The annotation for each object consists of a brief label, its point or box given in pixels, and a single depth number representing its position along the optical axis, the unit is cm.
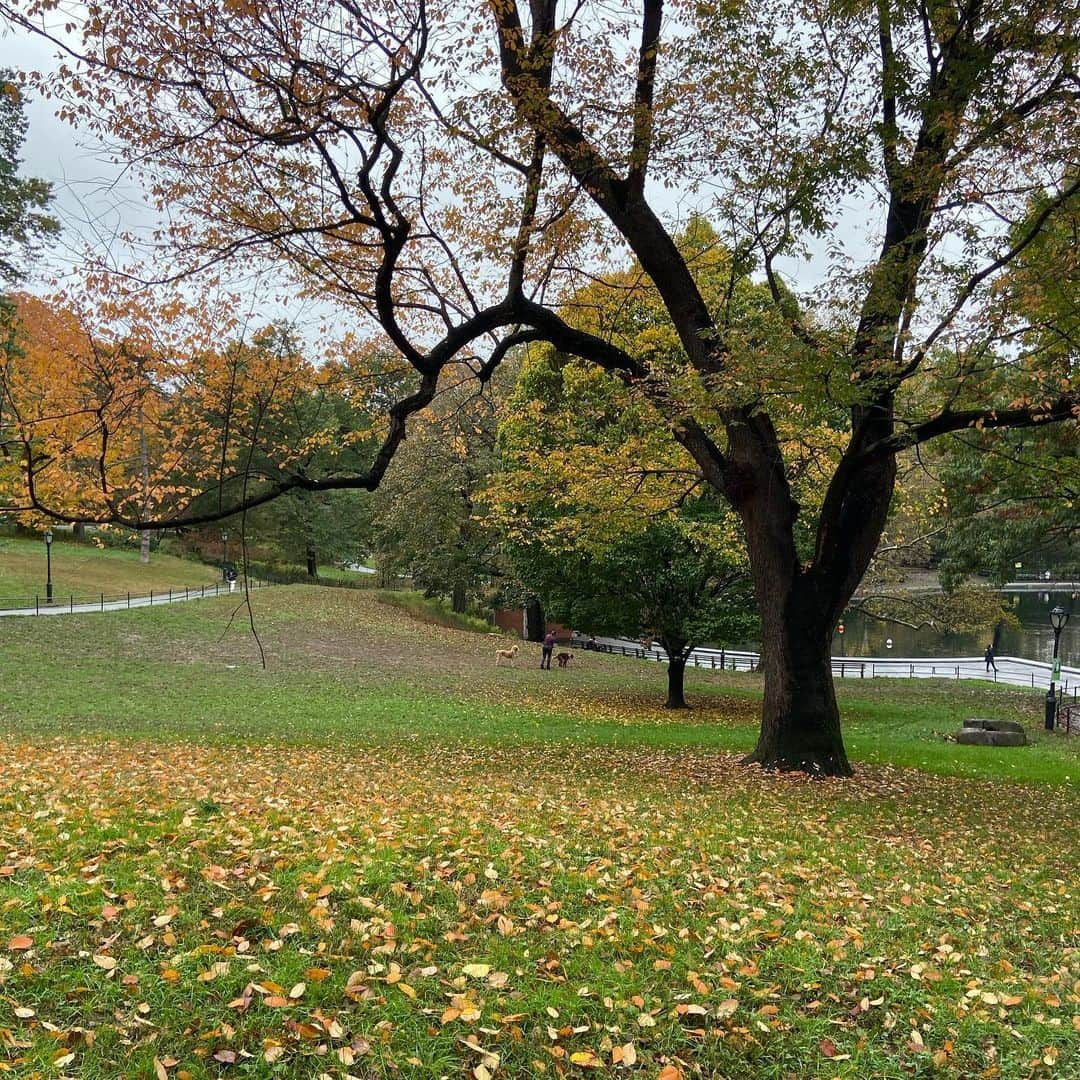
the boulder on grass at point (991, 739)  1459
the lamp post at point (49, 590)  2849
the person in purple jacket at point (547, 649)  2498
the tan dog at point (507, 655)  2485
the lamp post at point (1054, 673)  1692
